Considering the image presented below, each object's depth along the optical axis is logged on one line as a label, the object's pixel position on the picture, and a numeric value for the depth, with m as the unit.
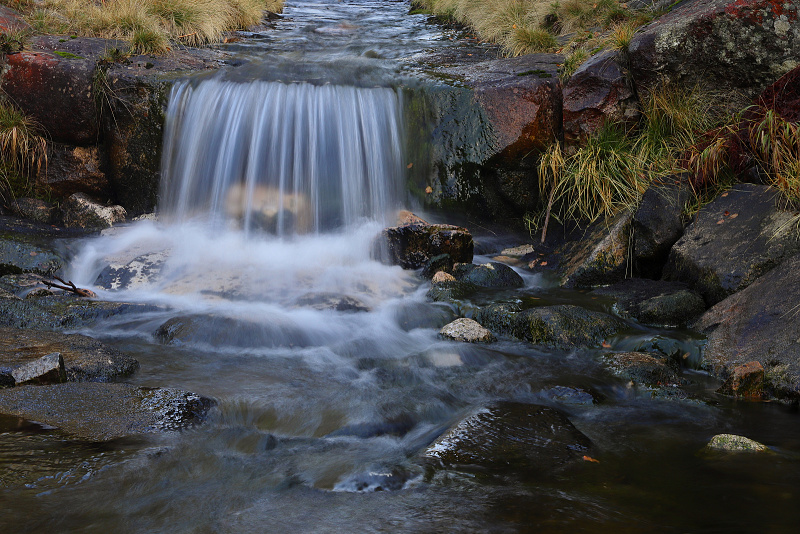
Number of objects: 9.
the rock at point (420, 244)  6.19
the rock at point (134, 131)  7.34
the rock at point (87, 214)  7.18
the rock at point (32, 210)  7.14
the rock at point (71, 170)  7.37
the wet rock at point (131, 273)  6.02
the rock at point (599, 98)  6.55
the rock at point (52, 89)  7.18
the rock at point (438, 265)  6.13
